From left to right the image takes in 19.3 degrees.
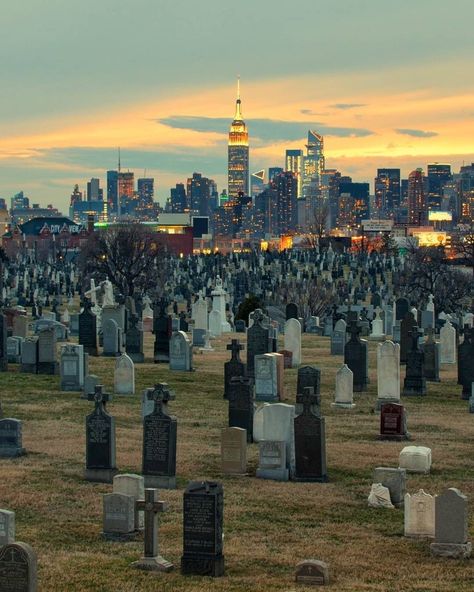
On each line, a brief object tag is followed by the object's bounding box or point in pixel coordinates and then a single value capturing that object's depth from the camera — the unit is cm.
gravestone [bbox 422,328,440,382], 3569
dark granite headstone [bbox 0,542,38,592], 1372
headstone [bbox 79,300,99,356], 4012
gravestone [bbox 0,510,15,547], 1552
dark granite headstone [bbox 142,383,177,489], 2028
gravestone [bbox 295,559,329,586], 1513
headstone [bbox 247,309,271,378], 3591
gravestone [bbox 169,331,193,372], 3597
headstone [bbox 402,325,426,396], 3228
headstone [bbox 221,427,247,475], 2112
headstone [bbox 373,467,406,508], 1928
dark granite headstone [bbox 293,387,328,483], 2097
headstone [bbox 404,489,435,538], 1730
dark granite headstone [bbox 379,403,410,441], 2497
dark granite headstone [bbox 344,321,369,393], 3312
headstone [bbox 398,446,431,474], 2142
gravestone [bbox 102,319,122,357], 3969
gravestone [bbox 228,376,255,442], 2470
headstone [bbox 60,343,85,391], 3094
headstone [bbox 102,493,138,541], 1708
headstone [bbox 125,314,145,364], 3878
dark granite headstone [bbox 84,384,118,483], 2069
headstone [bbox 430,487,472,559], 1648
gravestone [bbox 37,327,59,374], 3419
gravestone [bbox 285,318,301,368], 3809
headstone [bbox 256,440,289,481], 2095
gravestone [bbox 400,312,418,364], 3953
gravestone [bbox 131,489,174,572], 1555
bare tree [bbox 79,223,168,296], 7481
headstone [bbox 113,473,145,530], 1781
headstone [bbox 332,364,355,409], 2923
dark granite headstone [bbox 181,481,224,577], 1560
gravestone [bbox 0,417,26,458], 2216
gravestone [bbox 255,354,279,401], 3003
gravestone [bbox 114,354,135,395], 3052
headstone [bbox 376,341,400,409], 3012
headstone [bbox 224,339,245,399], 2994
